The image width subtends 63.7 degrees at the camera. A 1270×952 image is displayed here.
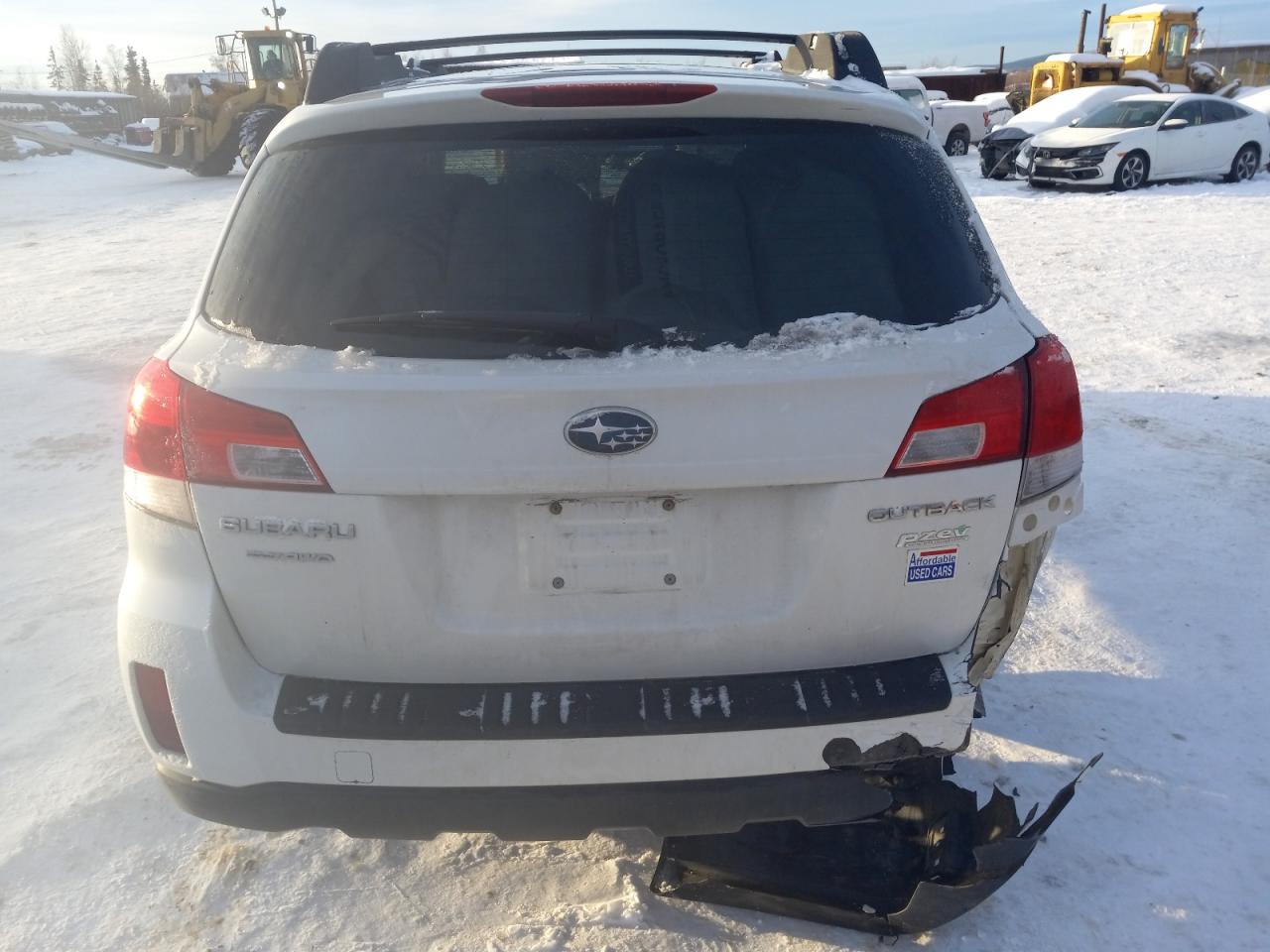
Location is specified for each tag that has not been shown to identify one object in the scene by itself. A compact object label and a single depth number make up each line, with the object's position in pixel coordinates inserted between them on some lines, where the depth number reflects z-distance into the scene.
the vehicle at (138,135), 39.84
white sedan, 16.16
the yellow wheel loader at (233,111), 24.39
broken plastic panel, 2.33
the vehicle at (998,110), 29.98
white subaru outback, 1.97
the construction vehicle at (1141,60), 25.22
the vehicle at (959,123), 26.97
